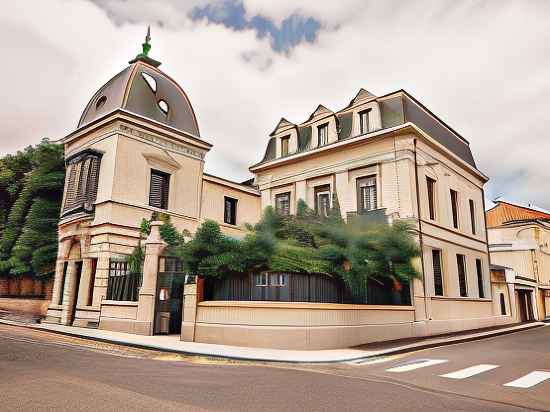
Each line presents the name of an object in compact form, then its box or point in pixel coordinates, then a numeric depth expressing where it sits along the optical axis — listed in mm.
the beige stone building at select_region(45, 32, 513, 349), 13055
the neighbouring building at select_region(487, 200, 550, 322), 26812
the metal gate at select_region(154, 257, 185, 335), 14820
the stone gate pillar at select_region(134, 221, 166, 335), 14516
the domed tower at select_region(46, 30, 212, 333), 18391
